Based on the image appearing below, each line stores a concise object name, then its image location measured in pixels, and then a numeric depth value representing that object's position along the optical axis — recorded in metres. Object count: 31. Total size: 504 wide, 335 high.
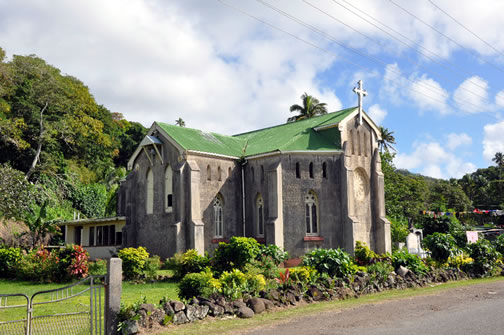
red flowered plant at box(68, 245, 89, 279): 21.41
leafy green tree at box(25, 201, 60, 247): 36.78
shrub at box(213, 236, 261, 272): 17.52
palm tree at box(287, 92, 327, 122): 54.53
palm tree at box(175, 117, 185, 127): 74.78
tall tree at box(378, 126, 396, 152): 56.69
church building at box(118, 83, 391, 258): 26.27
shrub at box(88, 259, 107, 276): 21.85
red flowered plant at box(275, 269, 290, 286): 14.56
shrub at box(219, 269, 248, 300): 12.74
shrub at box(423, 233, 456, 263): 21.16
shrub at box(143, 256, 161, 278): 21.27
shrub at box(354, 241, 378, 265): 20.27
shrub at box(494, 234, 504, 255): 25.33
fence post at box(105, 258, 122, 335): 9.92
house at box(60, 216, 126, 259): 32.62
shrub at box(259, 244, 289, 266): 17.59
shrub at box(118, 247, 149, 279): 21.08
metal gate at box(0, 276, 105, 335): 9.90
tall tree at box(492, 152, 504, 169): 101.88
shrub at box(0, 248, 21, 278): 24.38
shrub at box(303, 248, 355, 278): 15.76
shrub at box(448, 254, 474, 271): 21.52
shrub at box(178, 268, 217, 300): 12.74
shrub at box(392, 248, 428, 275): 18.83
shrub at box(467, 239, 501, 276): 21.67
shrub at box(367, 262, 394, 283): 16.77
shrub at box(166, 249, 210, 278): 19.94
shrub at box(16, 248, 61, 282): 21.75
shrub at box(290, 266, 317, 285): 14.98
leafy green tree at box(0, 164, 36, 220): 27.20
